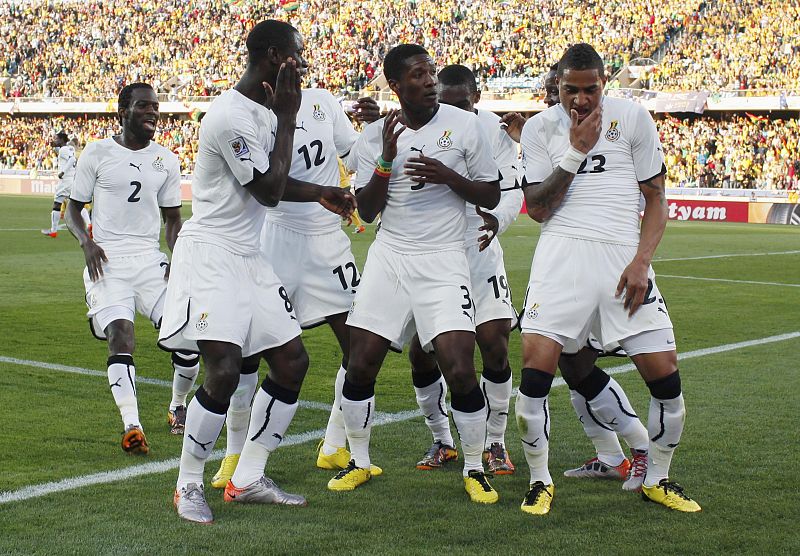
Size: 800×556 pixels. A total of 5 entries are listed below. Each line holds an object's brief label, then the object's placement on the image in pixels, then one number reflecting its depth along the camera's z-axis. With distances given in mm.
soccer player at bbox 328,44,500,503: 10117
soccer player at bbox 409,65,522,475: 11312
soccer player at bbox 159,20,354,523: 9227
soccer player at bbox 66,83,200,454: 12848
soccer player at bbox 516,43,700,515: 9484
